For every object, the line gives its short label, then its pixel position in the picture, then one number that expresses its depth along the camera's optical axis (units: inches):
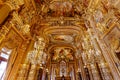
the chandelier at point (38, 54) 140.3
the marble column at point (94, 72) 124.3
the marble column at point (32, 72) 124.5
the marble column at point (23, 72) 121.5
